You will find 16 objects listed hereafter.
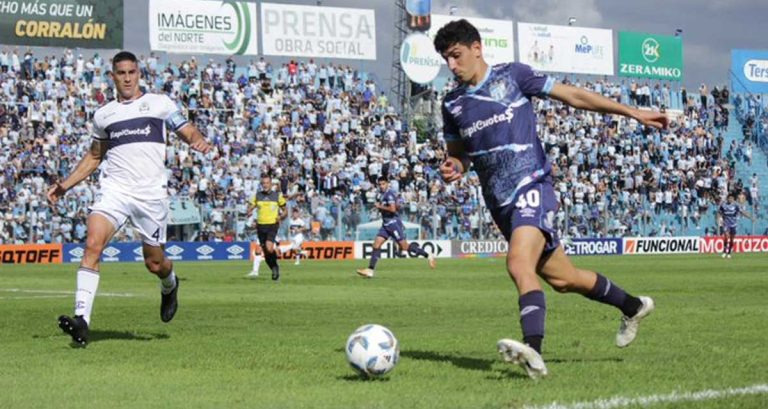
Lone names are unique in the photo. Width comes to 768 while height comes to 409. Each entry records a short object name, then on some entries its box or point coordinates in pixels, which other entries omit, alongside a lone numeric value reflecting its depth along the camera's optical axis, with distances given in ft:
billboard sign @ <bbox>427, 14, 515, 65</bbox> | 212.43
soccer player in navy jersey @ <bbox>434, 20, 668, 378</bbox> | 27.35
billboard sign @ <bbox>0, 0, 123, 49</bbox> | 167.73
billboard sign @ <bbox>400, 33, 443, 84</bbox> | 191.73
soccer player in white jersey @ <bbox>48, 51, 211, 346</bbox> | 36.32
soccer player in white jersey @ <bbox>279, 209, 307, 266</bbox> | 124.98
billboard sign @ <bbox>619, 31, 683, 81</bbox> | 227.61
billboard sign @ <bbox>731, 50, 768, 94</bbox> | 228.02
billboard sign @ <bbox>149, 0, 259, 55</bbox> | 179.83
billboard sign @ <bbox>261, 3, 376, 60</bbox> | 189.67
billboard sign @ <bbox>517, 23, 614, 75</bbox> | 218.79
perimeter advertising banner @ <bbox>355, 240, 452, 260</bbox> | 144.36
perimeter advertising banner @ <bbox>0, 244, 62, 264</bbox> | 125.18
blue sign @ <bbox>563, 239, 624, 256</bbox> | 158.81
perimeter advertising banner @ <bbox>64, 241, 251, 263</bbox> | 134.41
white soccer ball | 25.96
